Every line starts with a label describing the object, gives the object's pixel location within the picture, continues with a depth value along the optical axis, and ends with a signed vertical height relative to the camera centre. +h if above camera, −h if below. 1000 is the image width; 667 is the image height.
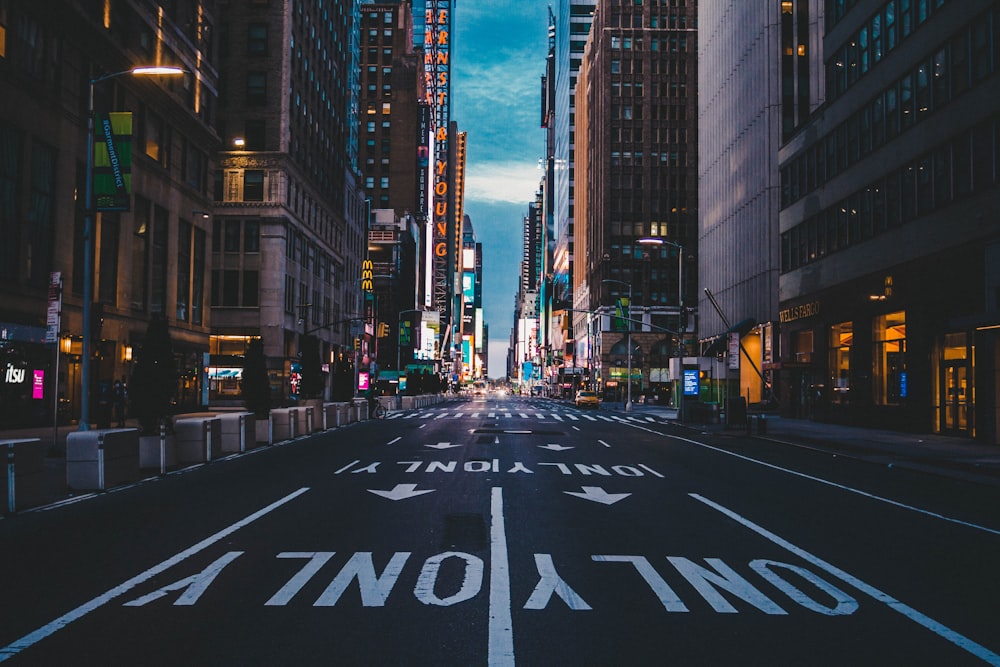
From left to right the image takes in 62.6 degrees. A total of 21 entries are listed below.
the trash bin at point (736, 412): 37.88 -1.97
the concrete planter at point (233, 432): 24.58 -2.07
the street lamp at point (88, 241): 20.25 +3.08
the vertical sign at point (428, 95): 191.01 +63.96
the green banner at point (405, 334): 127.03 +4.91
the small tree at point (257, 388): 36.84 -1.09
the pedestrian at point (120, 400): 34.22 -1.62
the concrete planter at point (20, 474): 12.47 -1.76
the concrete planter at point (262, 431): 30.61 -2.67
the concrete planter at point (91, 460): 15.34 -1.85
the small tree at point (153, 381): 23.59 -0.53
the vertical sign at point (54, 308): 21.20 +1.37
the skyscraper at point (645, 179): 116.88 +27.31
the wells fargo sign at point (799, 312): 47.09 +3.51
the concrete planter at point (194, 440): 21.27 -2.00
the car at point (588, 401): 76.06 -3.09
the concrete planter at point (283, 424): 30.42 -2.23
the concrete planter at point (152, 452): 19.39 -2.13
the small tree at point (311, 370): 49.91 -0.34
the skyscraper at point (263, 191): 68.38 +14.54
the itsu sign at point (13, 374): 32.53 -0.53
